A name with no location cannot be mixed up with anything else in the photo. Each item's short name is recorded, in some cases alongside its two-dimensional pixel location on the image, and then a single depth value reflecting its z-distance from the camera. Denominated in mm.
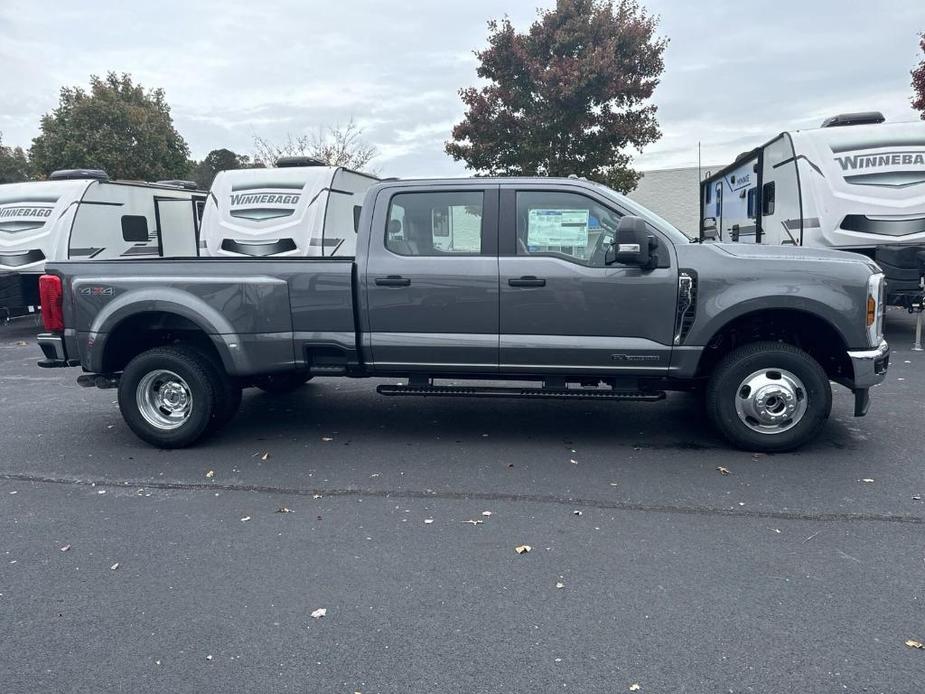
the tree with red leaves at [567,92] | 16562
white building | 23000
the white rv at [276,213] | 11328
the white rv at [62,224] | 12305
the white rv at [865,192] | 9602
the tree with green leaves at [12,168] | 40450
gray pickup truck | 5352
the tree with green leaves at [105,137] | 24469
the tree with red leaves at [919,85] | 16391
